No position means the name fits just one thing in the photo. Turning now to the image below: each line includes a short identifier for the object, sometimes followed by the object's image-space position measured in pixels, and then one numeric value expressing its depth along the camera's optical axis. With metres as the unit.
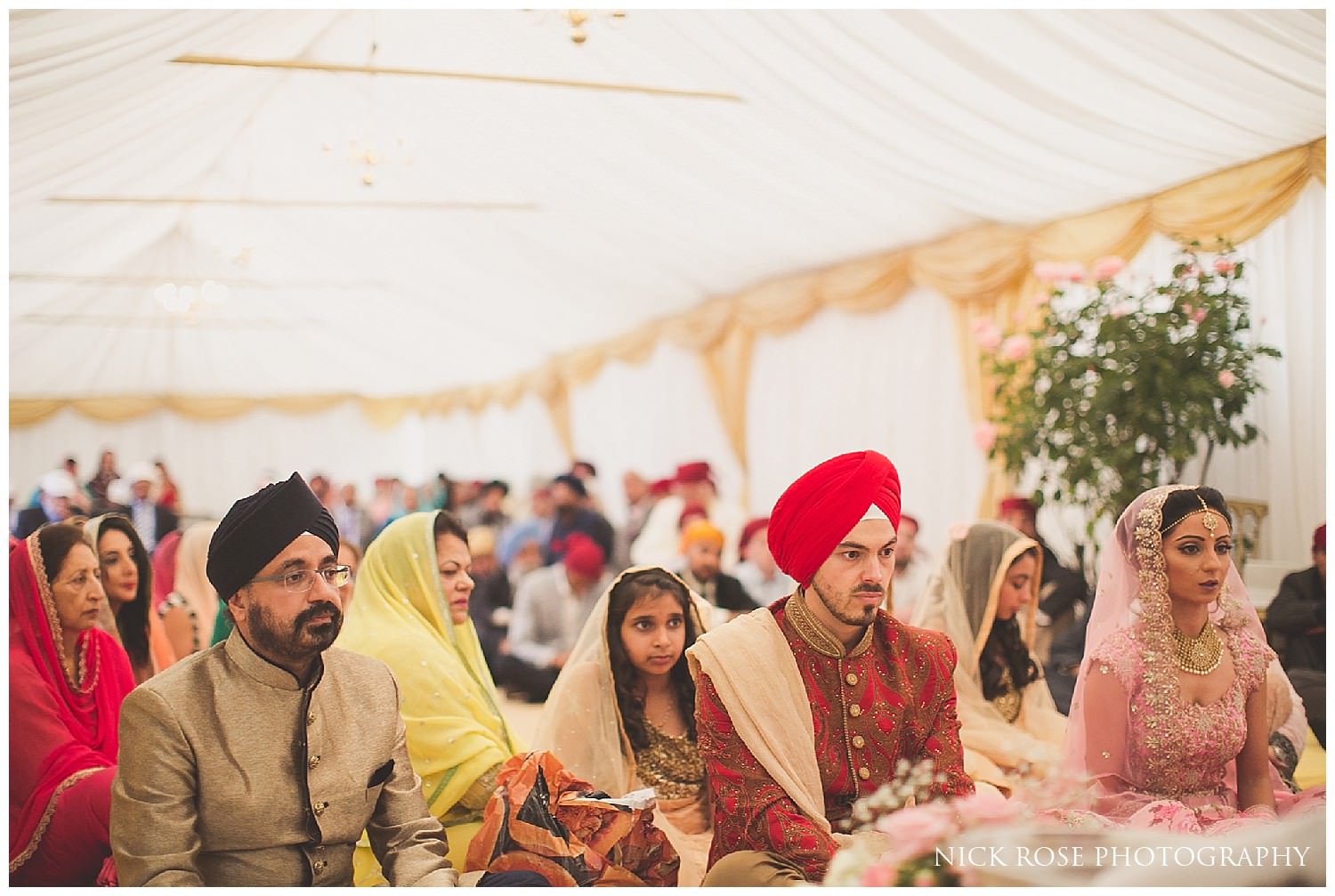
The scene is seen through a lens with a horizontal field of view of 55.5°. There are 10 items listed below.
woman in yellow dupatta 2.95
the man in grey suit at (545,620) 6.35
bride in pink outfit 2.64
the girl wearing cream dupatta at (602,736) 3.05
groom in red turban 2.26
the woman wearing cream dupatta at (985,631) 3.73
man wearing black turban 2.10
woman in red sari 2.64
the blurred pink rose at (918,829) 1.86
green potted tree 5.16
